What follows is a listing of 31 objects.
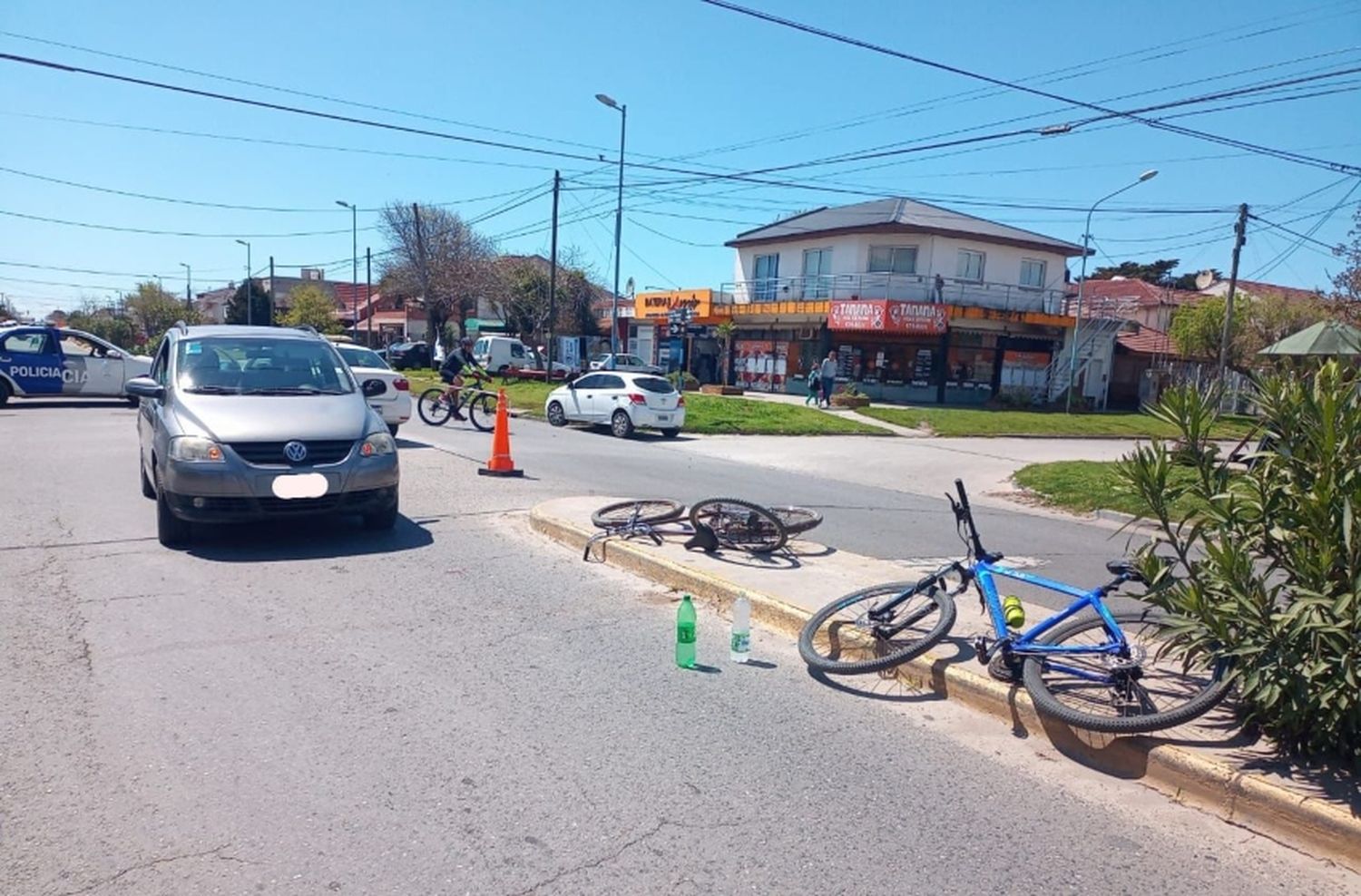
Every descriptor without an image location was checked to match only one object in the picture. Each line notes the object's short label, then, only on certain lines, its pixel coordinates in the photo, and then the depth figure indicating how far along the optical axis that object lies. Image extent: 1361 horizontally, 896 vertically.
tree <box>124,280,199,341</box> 69.19
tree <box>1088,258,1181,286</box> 73.09
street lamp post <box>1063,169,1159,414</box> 31.72
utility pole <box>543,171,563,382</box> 30.97
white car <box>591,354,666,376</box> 33.58
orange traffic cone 11.66
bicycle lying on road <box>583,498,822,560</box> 7.27
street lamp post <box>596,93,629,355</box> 30.02
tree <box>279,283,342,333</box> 61.06
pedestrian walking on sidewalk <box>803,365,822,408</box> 31.20
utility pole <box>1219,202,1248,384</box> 28.33
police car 18.44
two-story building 35.12
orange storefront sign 41.25
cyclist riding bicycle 18.58
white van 38.22
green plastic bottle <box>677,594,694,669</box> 5.03
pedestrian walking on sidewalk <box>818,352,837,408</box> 29.38
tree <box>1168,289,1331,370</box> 37.47
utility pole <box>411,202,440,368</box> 47.72
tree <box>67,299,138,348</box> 62.06
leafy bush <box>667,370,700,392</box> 32.09
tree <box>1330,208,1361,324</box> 19.84
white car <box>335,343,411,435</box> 14.81
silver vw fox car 6.77
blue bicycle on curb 4.07
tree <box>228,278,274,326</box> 70.38
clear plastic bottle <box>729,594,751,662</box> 5.21
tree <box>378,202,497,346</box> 50.97
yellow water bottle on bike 4.60
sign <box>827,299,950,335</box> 33.09
